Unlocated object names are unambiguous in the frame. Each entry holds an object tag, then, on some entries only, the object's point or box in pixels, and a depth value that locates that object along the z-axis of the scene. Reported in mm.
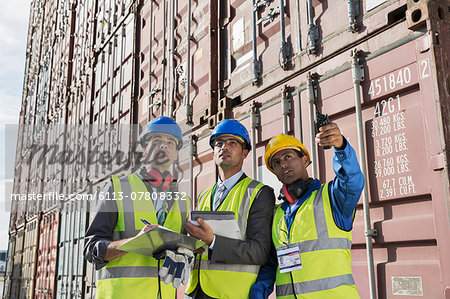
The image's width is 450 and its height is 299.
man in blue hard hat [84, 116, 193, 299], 2076
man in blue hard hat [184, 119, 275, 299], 2152
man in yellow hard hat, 1981
